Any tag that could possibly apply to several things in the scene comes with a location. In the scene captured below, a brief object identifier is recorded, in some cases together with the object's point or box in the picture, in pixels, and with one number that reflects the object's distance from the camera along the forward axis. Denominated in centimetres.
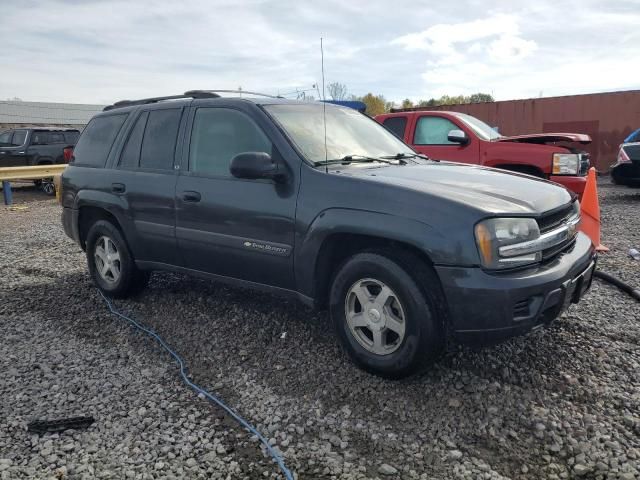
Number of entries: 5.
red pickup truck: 683
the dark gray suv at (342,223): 288
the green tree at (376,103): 5950
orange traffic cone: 606
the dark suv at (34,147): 1480
